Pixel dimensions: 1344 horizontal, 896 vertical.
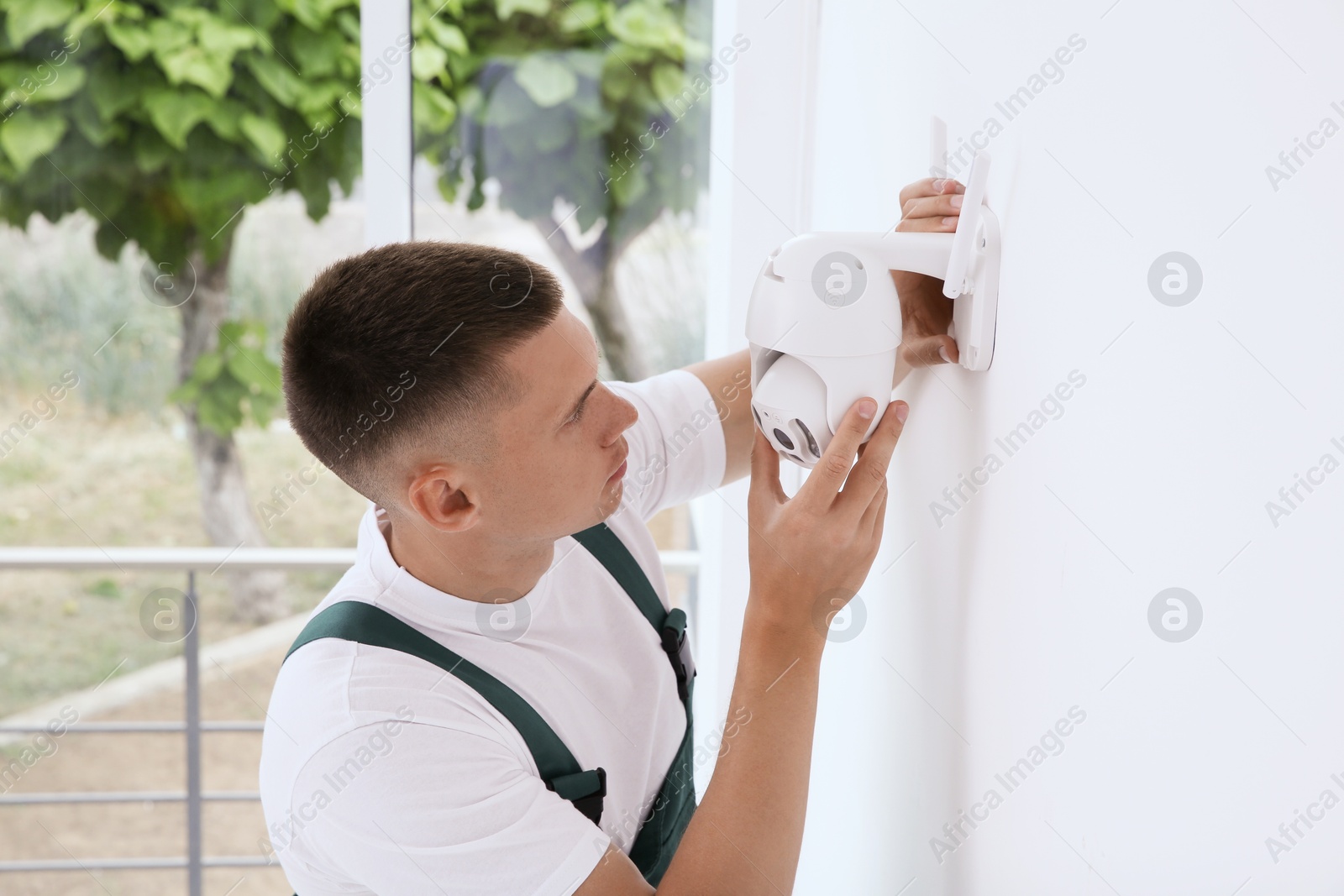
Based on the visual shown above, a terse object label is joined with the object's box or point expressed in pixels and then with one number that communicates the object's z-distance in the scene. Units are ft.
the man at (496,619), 2.26
